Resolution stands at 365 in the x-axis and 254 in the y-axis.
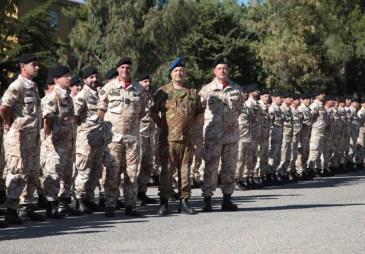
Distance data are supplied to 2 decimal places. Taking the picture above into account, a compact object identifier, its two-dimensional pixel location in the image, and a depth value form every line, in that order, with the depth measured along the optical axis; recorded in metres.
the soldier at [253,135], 15.37
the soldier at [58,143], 10.06
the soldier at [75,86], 11.72
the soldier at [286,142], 17.56
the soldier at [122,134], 10.31
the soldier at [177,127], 10.59
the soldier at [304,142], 18.56
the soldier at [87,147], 10.83
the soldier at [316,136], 19.31
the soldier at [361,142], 22.64
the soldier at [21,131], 9.41
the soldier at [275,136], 16.94
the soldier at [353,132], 21.97
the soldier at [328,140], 19.95
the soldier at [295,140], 17.98
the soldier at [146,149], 12.30
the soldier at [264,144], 16.09
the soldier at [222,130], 11.06
